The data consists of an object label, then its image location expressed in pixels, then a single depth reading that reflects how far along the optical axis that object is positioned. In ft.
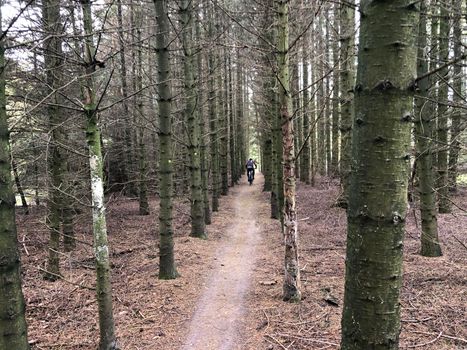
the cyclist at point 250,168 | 90.94
